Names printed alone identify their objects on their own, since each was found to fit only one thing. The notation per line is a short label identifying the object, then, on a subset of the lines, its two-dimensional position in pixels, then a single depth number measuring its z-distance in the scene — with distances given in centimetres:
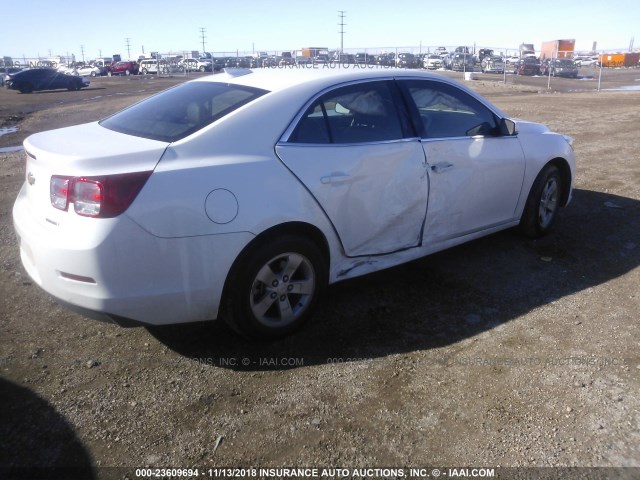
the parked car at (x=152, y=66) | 5576
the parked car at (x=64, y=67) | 5884
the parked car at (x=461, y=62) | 4112
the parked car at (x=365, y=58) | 3641
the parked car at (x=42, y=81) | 3195
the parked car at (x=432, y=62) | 4103
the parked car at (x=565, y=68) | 3872
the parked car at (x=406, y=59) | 3681
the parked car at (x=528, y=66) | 4159
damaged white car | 291
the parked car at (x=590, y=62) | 6375
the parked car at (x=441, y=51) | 3775
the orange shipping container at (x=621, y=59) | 6025
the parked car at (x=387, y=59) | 3586
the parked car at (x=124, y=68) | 5909
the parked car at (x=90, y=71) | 5677
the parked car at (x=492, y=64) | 4273
